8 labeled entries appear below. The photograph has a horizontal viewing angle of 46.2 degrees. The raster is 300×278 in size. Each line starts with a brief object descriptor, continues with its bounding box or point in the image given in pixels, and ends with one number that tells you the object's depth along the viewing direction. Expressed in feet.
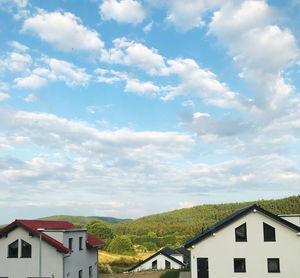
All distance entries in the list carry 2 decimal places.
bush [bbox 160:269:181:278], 114.40
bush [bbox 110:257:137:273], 218.50
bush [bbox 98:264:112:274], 151.22
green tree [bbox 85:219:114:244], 338.75
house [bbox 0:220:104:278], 98.89
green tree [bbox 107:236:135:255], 285.23
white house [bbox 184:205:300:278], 92.32
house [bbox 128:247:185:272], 184.65
